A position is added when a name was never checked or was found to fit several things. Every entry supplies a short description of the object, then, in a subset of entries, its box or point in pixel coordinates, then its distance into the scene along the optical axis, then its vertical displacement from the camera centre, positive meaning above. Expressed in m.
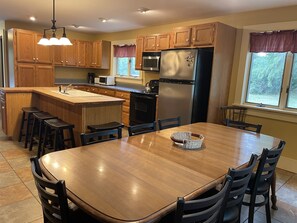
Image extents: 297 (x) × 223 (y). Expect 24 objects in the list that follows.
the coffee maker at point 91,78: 7.10 -0.27
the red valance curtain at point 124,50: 6.12 +0.56
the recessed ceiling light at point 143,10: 3.93 +1.08
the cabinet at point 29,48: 5.48 +0.42
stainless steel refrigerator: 3.80 -0.12
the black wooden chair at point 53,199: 1.11 -0.65
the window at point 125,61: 6.17 +0.28
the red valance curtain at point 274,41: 3.37 +0.59
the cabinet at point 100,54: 6.61 +0.45
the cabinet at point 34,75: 5.59 -0.25
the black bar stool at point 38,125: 3.46 -0.94
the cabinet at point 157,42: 4.58 +0.64
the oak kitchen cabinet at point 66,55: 6.25 +0.34
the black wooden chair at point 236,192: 1.36 -0.70
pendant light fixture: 3.26 +0.37
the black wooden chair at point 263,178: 1.73 -0.79
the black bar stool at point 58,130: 3.08 -0.88
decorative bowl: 1.88 -0.56
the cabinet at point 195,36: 3.71 +0.67
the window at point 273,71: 3.47 +0.14
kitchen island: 3.15 -0.61
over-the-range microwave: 4.89 +0.25
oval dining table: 1.07 -0.61
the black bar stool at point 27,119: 3.87 -0.94
